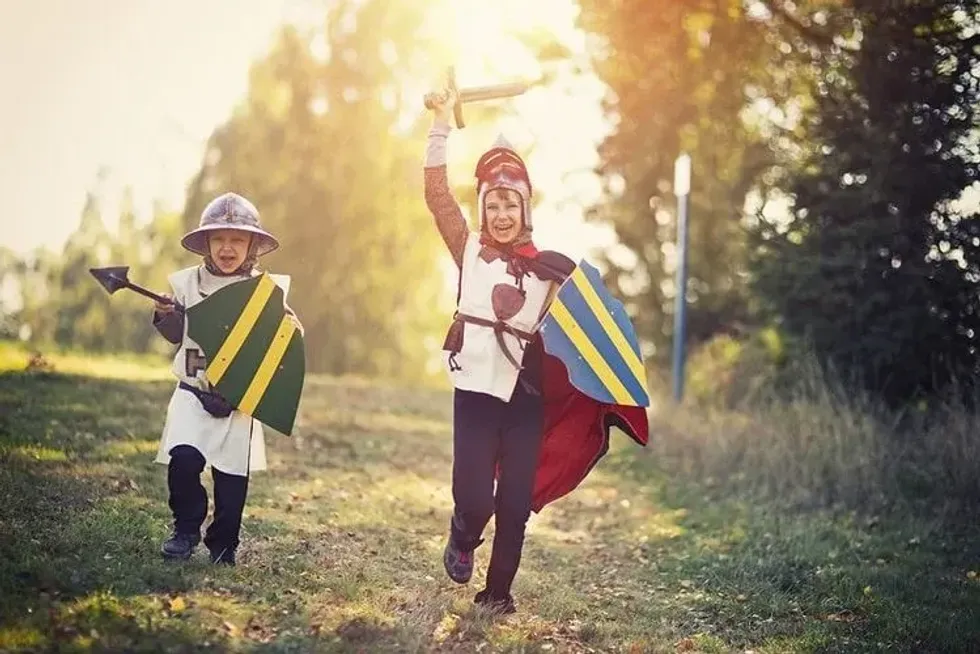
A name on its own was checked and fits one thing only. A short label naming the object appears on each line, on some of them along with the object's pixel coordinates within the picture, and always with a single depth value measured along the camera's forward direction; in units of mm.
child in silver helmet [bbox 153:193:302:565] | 5266
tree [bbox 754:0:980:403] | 9680
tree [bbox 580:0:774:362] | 13234
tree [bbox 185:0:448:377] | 24016
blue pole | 14156
